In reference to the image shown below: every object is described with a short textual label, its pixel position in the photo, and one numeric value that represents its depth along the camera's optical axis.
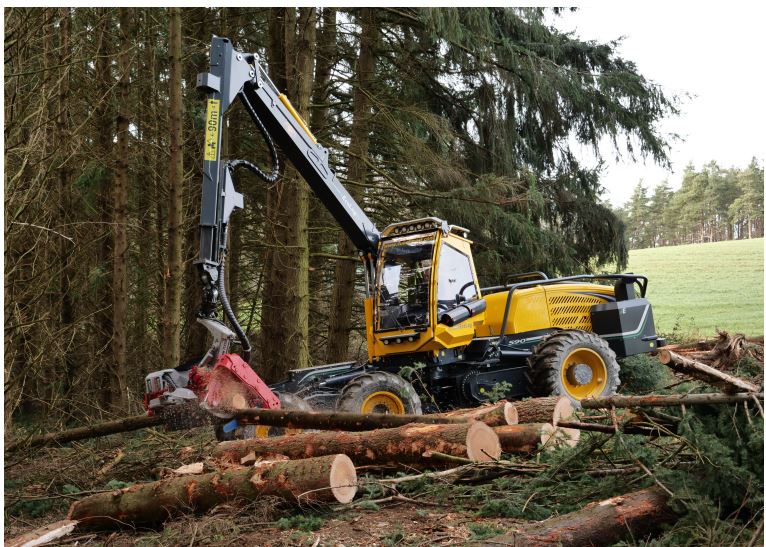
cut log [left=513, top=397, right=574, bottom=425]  6.46
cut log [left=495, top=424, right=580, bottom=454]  6.01
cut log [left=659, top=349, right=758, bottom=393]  4.38
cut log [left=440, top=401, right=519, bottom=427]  6.41
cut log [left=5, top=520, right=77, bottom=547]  5.11
